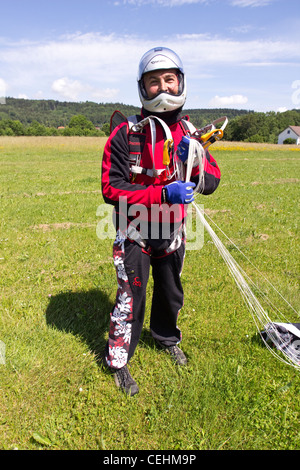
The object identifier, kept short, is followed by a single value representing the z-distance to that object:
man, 2.47
